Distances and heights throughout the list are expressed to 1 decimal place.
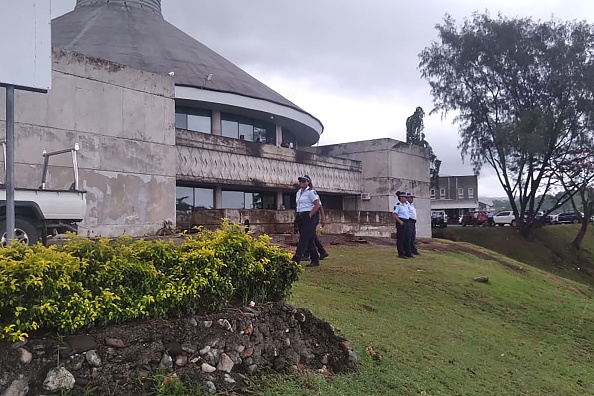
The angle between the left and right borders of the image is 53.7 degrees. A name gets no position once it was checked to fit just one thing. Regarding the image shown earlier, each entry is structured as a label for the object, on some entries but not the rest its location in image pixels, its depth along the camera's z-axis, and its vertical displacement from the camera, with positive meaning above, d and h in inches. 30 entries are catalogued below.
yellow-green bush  143.8 -18.6
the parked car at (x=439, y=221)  1664.1 -22.3
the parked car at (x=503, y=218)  1934.1 -16.6
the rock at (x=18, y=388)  137.6 -41.3
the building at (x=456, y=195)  2843.5 +88.8
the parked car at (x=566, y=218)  2220.7 -19.5
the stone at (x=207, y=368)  164.7 -43.6
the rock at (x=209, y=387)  160.1 -47.6
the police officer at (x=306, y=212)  370.0 +0.9
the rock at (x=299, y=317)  201.3 -35.6
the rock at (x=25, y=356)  142.1 -34.5
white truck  337.7 +1.8
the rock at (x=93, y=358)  149.6 -37.0
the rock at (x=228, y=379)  166.1 -47.1
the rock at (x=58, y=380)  142.2 -40.7
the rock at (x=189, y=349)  164.4 -38.0
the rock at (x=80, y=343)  149.2 -33.1
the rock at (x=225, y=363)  168.7 -43.4
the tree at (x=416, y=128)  1873.8 +274.4
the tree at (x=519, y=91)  1349.7 +299.2
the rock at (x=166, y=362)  159.0 -40.2
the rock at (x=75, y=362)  146.7 -37.3
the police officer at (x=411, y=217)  532.7 -3.4
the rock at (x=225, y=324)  176.1 -33.3
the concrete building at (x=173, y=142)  542.0 +92.6
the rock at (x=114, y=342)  154.3 -33.9
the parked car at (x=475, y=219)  1948.8 -19.7
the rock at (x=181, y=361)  161.8 -40.7
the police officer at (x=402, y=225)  523.5 -10.8
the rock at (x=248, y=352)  176.2 -41.8
